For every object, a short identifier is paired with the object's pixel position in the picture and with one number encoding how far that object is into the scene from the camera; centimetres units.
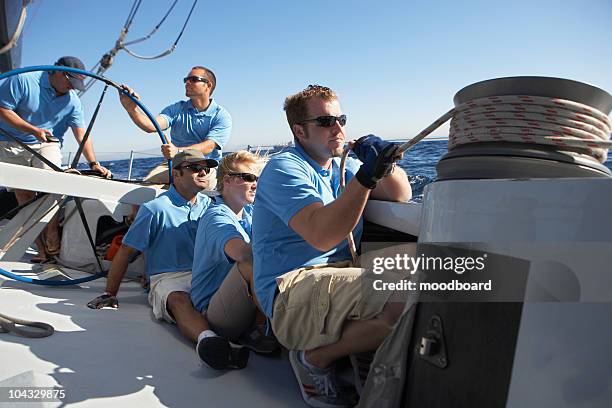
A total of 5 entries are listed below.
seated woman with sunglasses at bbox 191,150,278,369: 188
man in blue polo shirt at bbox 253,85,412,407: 135
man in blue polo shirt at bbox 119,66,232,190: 373
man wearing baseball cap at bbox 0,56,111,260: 326
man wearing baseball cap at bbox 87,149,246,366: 240
